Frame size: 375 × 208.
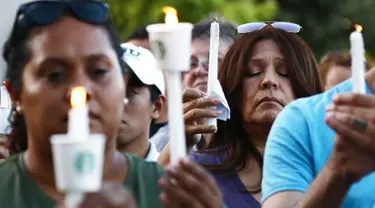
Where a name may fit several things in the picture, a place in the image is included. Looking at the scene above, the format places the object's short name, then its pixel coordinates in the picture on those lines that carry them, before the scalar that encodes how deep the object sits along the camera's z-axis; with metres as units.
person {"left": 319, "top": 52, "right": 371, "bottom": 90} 11.08
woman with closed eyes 7.14
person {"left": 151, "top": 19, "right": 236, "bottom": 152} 9.02
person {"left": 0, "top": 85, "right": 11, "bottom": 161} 6.56
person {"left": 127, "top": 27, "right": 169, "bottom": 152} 8.57
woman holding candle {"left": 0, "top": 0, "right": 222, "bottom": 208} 4.55
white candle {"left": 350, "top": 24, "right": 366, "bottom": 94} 4.26
